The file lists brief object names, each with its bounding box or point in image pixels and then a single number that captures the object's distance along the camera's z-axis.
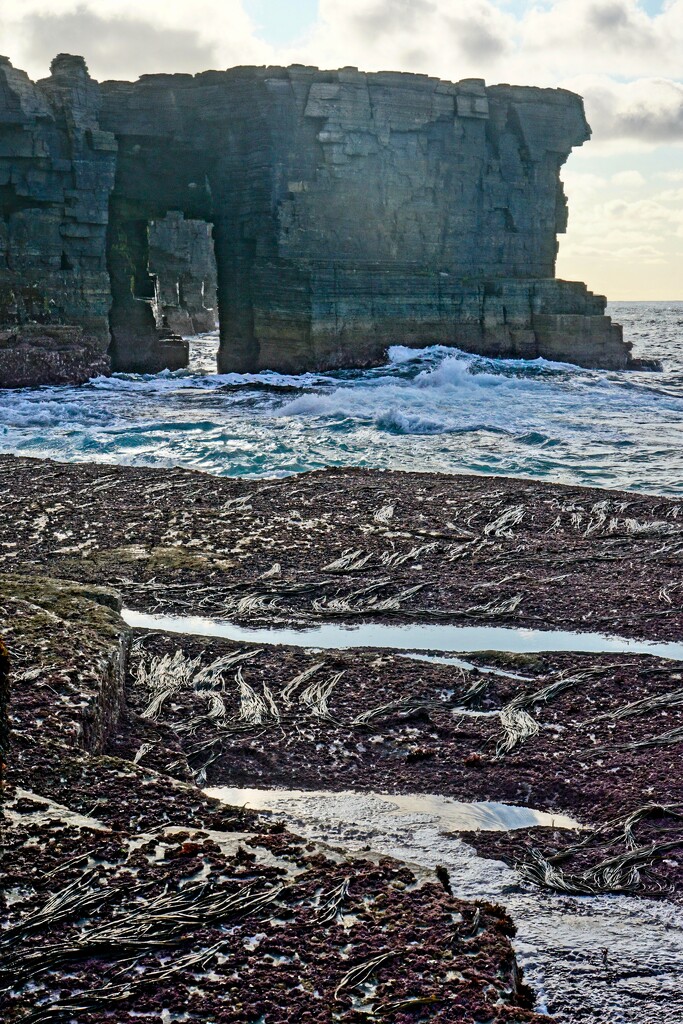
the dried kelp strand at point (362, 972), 3.52
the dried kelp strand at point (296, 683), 6.57
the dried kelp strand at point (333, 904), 3.88
